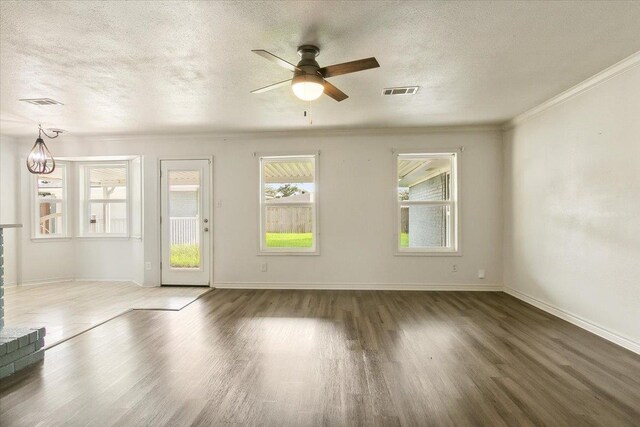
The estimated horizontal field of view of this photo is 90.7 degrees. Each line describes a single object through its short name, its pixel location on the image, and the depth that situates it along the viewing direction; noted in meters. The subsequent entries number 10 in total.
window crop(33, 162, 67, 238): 5.72
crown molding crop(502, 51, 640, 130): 2.81
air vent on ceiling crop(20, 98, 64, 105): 3.68
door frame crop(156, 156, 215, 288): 5.36
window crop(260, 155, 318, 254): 5.37
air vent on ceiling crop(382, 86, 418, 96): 3.46
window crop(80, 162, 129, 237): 6.02
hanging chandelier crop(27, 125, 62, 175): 5.00
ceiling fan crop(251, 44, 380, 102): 2.23
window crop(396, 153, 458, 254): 5.18
